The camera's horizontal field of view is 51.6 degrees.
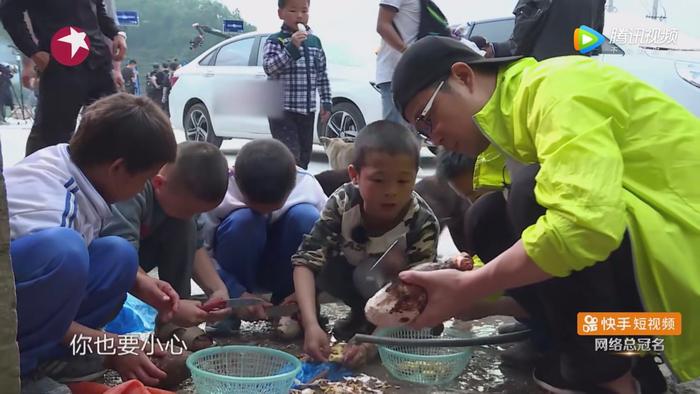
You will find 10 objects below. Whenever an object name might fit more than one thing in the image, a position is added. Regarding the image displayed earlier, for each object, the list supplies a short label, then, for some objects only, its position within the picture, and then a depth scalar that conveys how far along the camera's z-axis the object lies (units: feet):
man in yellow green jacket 4.33
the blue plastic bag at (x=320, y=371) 6.46
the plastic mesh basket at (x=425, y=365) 6.32
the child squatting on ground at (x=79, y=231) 5.00
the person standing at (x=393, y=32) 13.24
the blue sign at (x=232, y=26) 31.80
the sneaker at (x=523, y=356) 6.73
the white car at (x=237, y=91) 23.27
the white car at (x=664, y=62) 16.22
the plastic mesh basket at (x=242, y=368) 5.29
